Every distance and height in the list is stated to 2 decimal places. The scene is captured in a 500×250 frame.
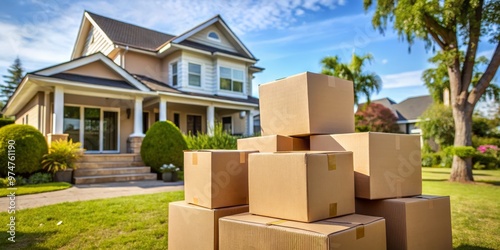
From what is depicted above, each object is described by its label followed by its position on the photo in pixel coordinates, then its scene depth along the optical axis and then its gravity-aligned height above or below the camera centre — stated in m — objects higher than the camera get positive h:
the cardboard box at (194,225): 2.07 -0.62
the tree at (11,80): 38.91 +8.51
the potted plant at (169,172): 7.66 -0.79
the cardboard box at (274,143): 2.51 -0.03
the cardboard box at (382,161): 2.19 -0.17
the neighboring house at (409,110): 23.23 +2.31
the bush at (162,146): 8.53 -0.11
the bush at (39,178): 6.79 -0.78
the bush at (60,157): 7.15 -0.31
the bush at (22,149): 6.76 -0.10
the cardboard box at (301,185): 1.76 -0.28
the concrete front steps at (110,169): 7.40 -0.70
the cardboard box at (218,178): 2.17 -0.28
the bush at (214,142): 9.09 -0.01
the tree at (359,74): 15.68 +3.53
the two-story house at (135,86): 9.48 +1.98
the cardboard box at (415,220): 2.09 -0.60
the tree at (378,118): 21.91 +1.52
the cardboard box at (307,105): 2.52 +0.31
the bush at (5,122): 13.56 +1.07
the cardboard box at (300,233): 1.54 -0.52
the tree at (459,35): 7.80 +2.88
